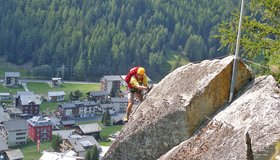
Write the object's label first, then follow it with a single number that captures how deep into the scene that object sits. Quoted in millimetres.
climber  14461
